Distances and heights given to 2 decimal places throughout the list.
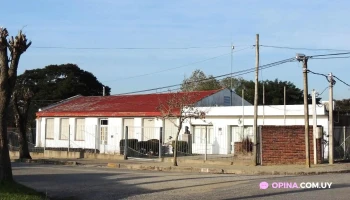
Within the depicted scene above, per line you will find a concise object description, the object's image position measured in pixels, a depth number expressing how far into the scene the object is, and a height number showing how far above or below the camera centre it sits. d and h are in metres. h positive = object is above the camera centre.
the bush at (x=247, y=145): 28.55 -0.73
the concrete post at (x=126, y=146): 30.09 -0.88
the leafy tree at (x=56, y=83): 63.91 +6.31
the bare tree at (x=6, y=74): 13.88 +1.54
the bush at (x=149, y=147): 30.36 -0.95
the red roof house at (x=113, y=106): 38.22 +2.11
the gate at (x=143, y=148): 30.17 -0.99
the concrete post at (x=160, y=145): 28.78 -0.80
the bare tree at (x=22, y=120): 30.39 +0.63
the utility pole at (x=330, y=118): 24.86 +0.72
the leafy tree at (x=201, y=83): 63.08 +6.28
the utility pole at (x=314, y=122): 24.20 +0.51
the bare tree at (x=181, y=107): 26.40 +1.39
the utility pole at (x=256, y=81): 24.98 +2.59
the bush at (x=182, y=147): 31.66 -0.96
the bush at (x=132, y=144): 30.96 -0.78
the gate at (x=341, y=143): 27.29 -0.56
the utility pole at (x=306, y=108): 22.89 +1.10
